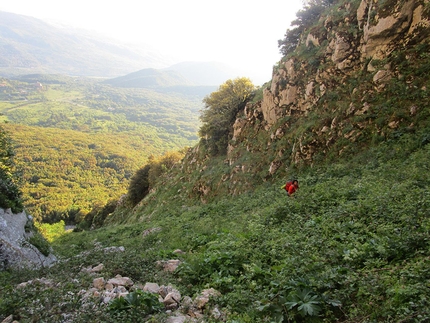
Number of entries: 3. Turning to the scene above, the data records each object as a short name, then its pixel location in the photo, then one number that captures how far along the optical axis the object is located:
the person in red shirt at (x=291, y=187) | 10.59
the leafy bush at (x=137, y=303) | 4.04
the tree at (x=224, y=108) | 24.97
